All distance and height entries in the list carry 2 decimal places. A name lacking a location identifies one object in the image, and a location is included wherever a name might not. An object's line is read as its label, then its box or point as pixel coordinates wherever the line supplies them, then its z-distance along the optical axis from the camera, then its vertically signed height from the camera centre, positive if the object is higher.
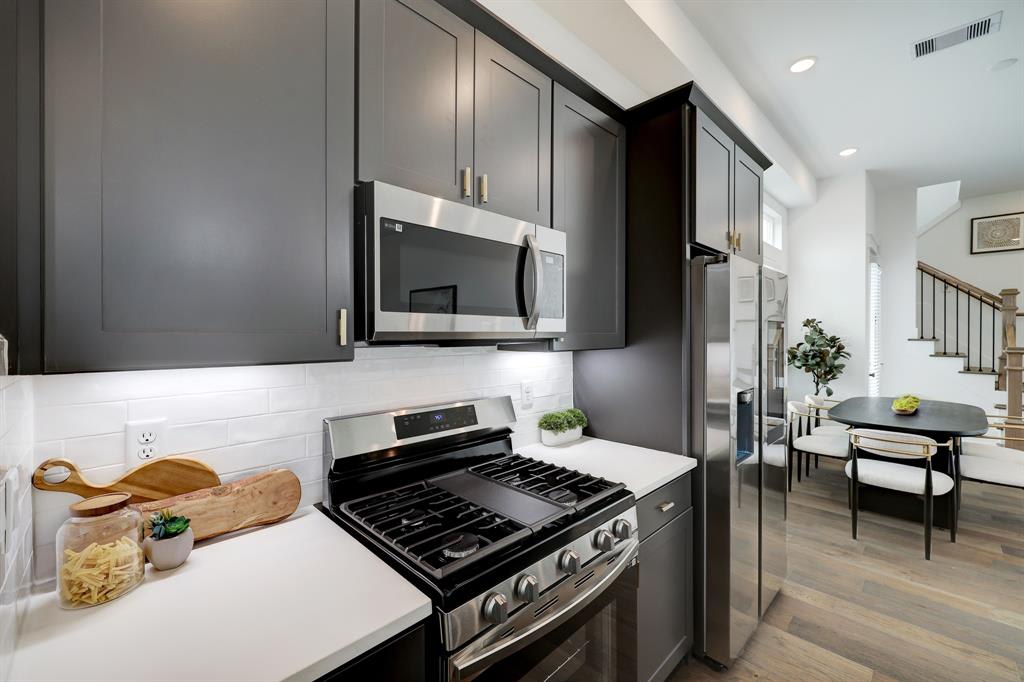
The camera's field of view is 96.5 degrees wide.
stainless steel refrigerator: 1.88 -0.45
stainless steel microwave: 1.17 +0.20
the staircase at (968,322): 5.27 +0.25
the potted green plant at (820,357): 4.79 -0.16
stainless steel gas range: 1.00 -0.50
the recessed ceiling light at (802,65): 2.89 +1.77
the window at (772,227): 4.86 +1.25
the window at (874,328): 5.34 +0.16
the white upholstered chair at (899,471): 2.79 -0.85
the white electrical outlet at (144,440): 1.09 -0.25
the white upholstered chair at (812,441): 3.62 -0.84
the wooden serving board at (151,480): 0.97 -0.33
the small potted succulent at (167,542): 1.01 -0.45
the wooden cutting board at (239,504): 1.12 -0.43
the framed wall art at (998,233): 5.68 +1.39
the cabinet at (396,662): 0.82 -0.61
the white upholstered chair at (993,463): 2.90 -0.82
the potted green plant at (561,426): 2.08 -0.40
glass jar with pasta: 0.89 -0.43
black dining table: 3.03 -0.57
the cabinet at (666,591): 1.63 -0.96
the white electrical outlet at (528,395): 2.09 -0.25
